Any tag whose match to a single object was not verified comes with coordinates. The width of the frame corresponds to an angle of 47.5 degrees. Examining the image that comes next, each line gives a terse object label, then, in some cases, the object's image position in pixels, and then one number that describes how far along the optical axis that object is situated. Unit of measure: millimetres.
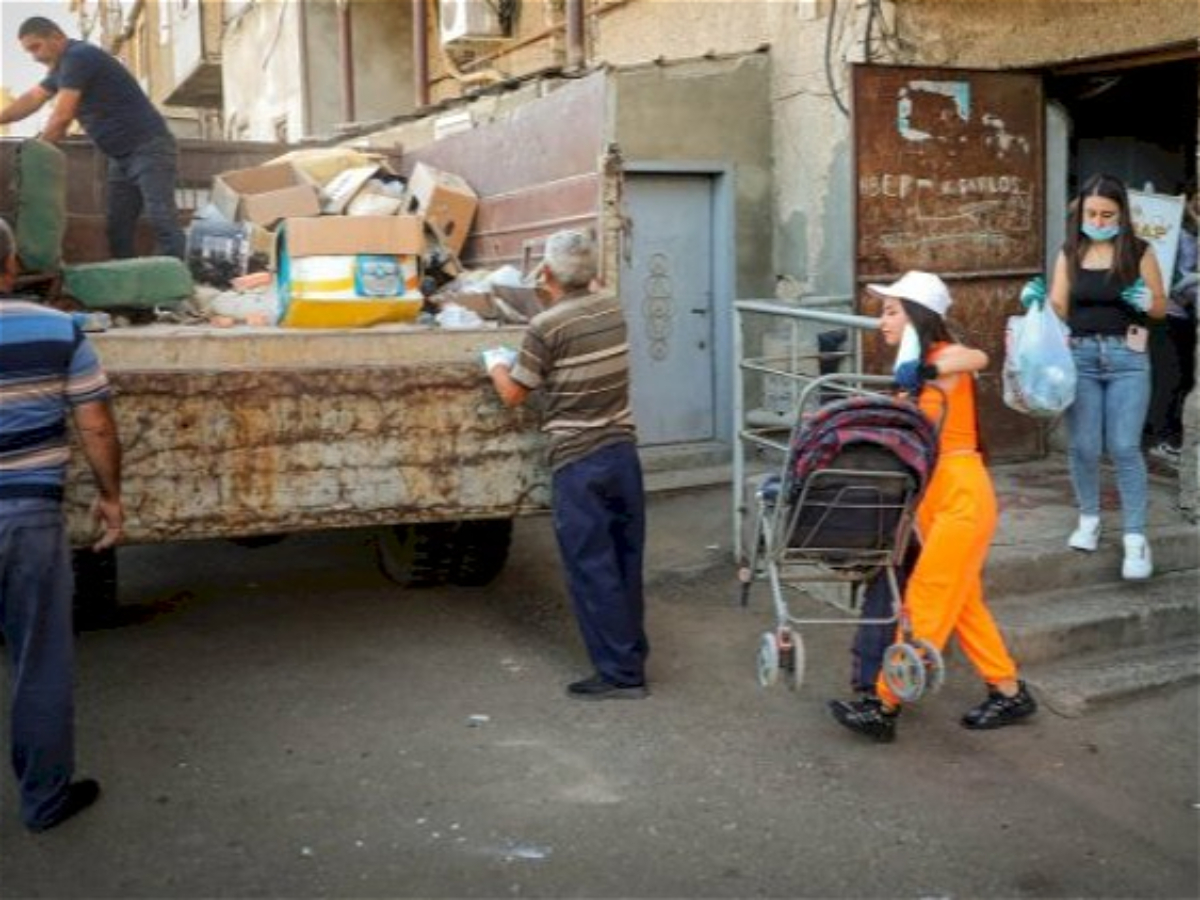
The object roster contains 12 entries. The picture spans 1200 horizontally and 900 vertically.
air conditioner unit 11930
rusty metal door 7496
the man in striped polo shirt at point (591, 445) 4656
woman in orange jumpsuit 4211
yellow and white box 4734
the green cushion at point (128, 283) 5156
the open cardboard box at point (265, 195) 6641
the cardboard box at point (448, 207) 6414
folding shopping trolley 4094
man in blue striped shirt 3689
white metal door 9117
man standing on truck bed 6871
